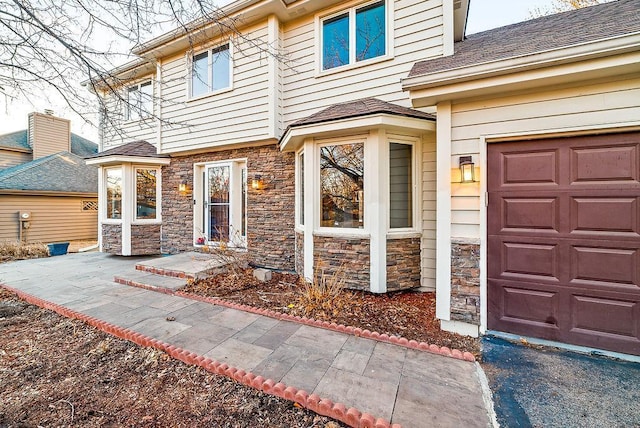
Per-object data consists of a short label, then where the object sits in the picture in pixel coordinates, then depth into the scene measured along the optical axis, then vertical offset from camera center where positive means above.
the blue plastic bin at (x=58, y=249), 8.81 -1.14
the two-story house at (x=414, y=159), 2.76 +0.87
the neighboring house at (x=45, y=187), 10.59 +1.22
